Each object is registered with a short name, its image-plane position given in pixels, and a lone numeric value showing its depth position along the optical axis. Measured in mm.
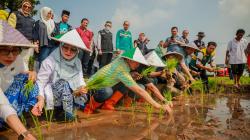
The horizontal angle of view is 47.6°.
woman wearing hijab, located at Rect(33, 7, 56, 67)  5117
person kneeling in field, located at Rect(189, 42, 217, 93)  6621
